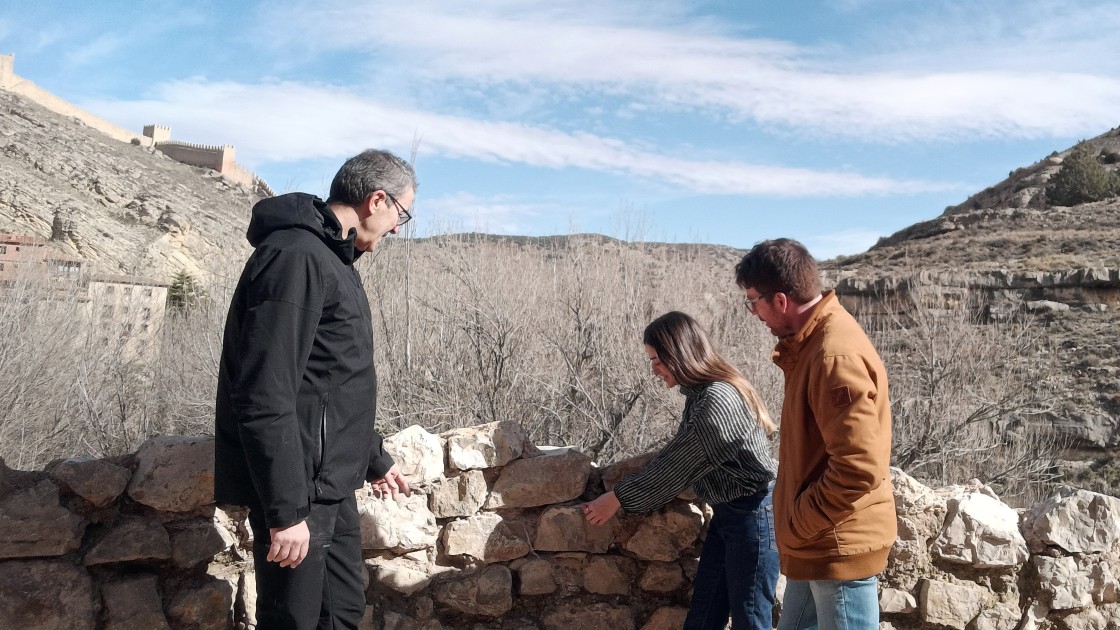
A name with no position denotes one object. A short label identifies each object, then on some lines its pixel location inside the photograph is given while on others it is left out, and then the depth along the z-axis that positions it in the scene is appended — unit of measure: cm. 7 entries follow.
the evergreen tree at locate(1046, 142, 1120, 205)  3484
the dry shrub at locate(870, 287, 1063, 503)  1159
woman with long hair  274
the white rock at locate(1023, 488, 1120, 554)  333
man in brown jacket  211
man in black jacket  205
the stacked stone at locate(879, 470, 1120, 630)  331
